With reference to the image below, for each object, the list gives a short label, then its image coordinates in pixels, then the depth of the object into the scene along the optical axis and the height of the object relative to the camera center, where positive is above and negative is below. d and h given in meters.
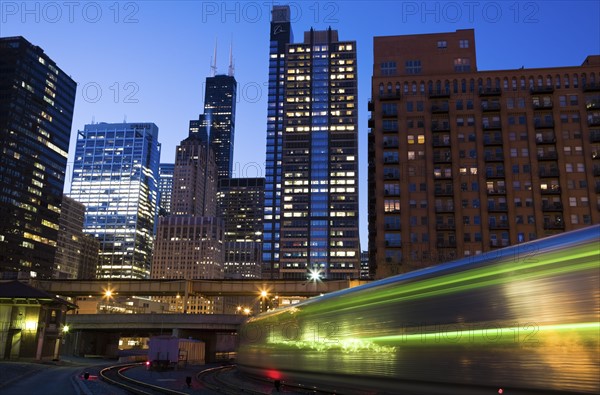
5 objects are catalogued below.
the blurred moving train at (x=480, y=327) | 11.90 +0.05
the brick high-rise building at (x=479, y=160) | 89.38 +29.58
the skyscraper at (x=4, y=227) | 197.12 +35.11
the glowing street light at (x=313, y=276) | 70.91 +6.94
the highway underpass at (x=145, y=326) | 74.12 -0.38
